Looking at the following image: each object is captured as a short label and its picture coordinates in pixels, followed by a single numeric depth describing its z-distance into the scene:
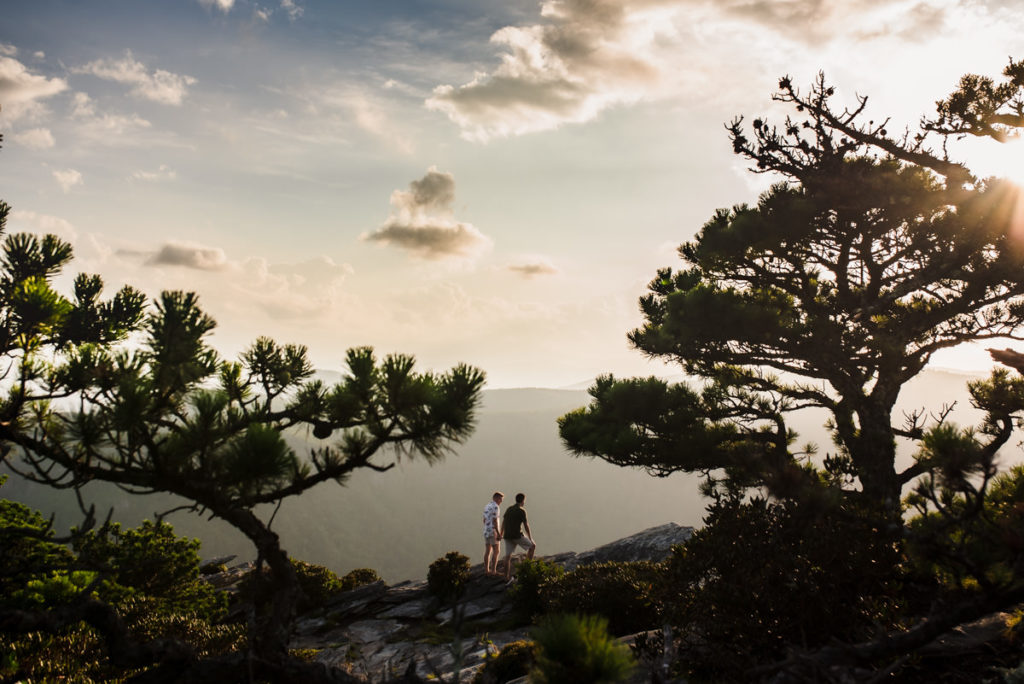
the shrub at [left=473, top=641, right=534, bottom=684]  8.30
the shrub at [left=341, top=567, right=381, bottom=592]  17.52
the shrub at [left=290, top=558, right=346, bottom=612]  16.17
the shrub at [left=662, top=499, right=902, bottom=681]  5.43
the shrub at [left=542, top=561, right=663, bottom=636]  9.96
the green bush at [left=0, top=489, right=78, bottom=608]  4.68
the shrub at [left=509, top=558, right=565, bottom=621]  12.56
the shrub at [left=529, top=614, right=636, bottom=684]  3.31
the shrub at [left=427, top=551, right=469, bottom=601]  14.91
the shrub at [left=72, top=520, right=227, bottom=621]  11.92
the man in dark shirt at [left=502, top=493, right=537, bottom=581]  13.70
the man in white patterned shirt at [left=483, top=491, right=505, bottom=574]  14.31
